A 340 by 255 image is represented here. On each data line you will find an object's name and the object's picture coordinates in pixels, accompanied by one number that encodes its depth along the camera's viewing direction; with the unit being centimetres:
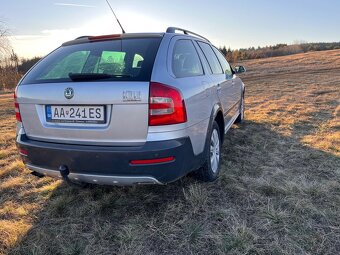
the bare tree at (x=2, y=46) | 2298
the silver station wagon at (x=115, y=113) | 260
